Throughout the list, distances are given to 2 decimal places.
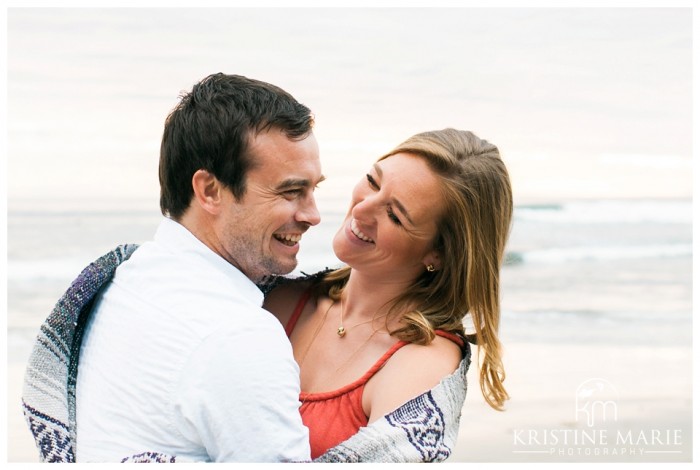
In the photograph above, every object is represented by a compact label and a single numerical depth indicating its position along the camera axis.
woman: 3.26
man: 2.57
